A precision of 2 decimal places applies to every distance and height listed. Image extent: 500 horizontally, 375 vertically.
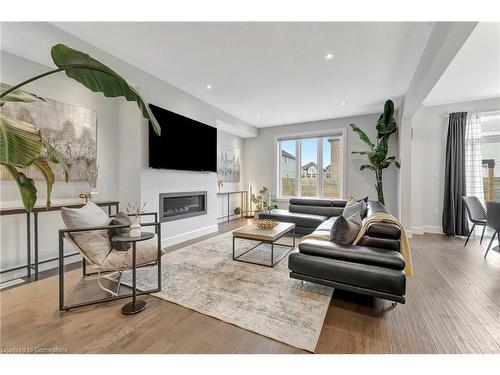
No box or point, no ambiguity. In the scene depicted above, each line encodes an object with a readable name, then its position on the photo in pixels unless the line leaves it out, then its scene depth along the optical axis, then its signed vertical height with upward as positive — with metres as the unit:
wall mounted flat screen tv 3.60 +0.77
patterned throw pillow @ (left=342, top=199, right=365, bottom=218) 2.80 -0.31
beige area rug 1.70 -1.09
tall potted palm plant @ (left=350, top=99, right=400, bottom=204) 4.59 +0.90
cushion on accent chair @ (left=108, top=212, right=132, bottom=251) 2.10 -0.46
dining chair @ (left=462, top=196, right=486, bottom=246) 3.77 -0.42
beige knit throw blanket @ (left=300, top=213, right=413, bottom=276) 2.04 -0.45
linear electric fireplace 3.83 -0.38
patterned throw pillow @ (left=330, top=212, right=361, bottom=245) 2.14 -0.46
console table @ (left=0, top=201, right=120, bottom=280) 2.31 -0.46
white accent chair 1.92 -0.61
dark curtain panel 4.41 +0.22
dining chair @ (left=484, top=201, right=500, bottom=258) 3.13 -0.43
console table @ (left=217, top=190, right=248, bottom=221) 6.39 -0.29
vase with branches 2.05 -0.41
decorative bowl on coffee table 3.22 -0.58
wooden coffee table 2.87 -0.67
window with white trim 6.02 +0.57
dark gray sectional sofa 1.79 -0.70
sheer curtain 4.33 +0.59
